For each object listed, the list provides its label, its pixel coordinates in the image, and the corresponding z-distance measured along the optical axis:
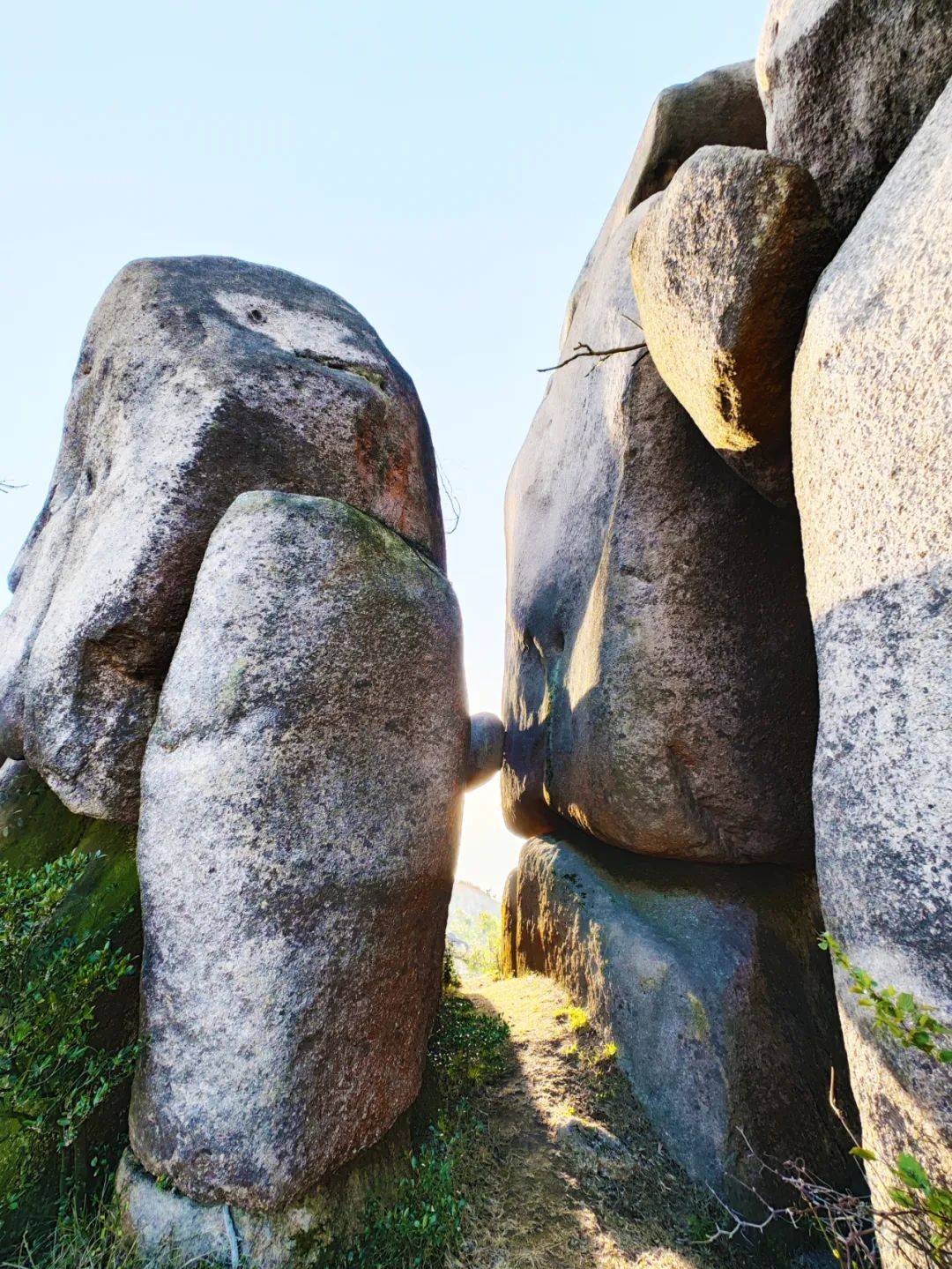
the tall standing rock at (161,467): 3.89
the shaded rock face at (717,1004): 3.80
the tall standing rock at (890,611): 2.10
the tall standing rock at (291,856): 2.90
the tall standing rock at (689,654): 4.27
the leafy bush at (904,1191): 1.73
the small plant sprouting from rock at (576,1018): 4.70
